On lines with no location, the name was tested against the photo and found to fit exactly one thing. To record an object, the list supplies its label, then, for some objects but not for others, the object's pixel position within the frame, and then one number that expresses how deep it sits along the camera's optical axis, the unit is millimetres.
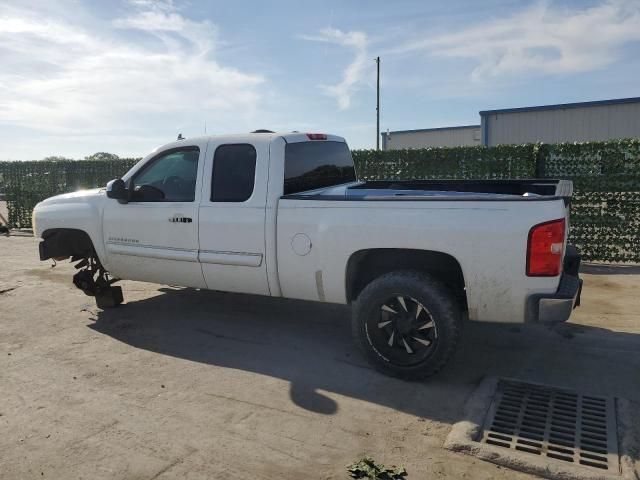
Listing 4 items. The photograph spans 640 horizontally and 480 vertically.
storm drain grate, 3146
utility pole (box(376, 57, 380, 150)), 36866
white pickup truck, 3746
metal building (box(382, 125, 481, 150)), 37594
